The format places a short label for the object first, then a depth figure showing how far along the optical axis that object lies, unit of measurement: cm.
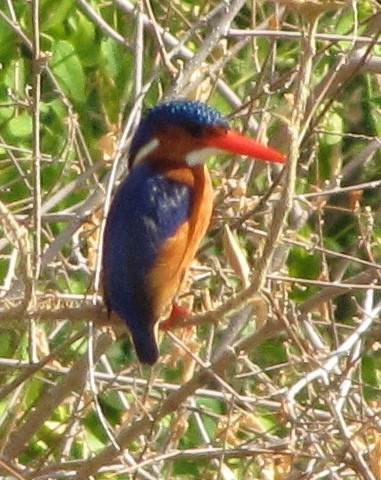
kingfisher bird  562
